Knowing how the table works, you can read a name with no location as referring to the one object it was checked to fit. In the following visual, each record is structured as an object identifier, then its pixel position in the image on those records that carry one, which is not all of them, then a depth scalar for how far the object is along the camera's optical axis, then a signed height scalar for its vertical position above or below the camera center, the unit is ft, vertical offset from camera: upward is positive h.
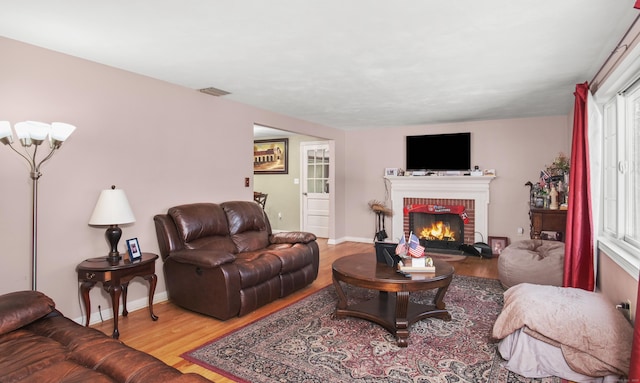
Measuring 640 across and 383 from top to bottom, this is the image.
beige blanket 6.94 -2.79
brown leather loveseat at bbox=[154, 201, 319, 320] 10.62 -2.27
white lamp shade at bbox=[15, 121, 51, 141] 8.46 +1.34
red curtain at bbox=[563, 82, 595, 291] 10.89 -0.82
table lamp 10.05 -0.74
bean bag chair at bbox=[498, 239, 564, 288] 12.25 -2.58
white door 25.07 +0.01
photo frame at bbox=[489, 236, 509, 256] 19.81 -2.99
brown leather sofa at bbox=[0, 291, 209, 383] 4.89 -2.47
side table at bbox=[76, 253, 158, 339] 9.46 -2.30
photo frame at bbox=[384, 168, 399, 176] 22.76 +1.06
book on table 10.04 -2.13
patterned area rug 7.64 -3.84
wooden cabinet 14.71 -1.29
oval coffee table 9.30 -2.64
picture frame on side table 10.33 -1.76
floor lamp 8.48 +1.11
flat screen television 20.76 +2.12
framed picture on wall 26.73 +2.36
